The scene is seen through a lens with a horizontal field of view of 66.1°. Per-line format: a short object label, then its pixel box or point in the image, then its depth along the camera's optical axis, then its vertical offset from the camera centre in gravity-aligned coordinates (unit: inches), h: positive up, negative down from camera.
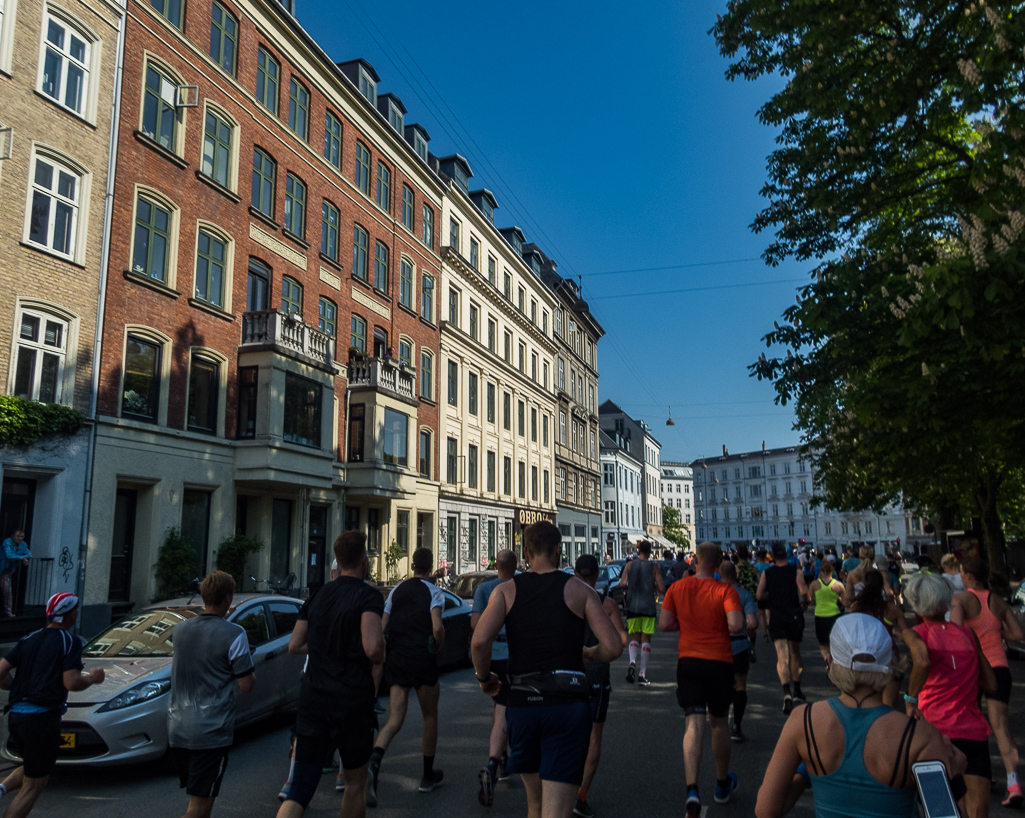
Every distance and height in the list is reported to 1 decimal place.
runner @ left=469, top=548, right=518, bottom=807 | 229.5 -52.6
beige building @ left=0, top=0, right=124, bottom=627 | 617.0 +235.3
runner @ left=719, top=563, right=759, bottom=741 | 291.3 -44.7
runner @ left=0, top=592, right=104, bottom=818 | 189.6 -37.2
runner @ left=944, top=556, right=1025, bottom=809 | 220.4 -28.6
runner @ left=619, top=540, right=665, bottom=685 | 446.3 -38.7
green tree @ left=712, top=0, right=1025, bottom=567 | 338.6 +200.0
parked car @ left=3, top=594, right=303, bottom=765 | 255.3 -52.5
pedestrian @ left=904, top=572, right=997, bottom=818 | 187.2 -33.2
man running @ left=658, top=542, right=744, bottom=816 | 227.6 -35.7
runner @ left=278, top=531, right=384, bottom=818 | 173.9 -33.8
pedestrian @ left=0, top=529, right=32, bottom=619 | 577.3 -20.5
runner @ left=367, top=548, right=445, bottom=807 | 249.8 -38.0
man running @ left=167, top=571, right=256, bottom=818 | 181.8 -36.3
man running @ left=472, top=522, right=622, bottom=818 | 153.3 -26.5
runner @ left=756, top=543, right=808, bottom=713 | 376.2 -37.2
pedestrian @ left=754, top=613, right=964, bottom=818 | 98.7 -26.7
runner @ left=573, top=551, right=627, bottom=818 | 217.9 -51.4
